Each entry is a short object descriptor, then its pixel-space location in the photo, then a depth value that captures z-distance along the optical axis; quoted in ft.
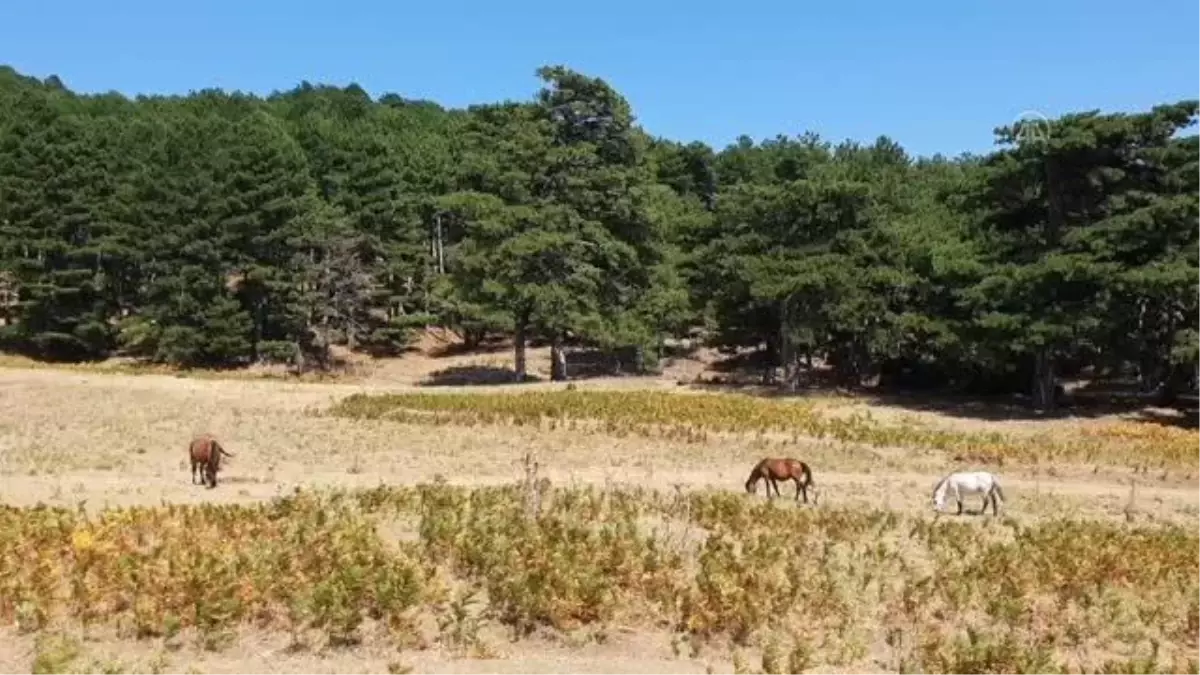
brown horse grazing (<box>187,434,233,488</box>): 69.56
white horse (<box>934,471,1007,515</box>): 66.54
